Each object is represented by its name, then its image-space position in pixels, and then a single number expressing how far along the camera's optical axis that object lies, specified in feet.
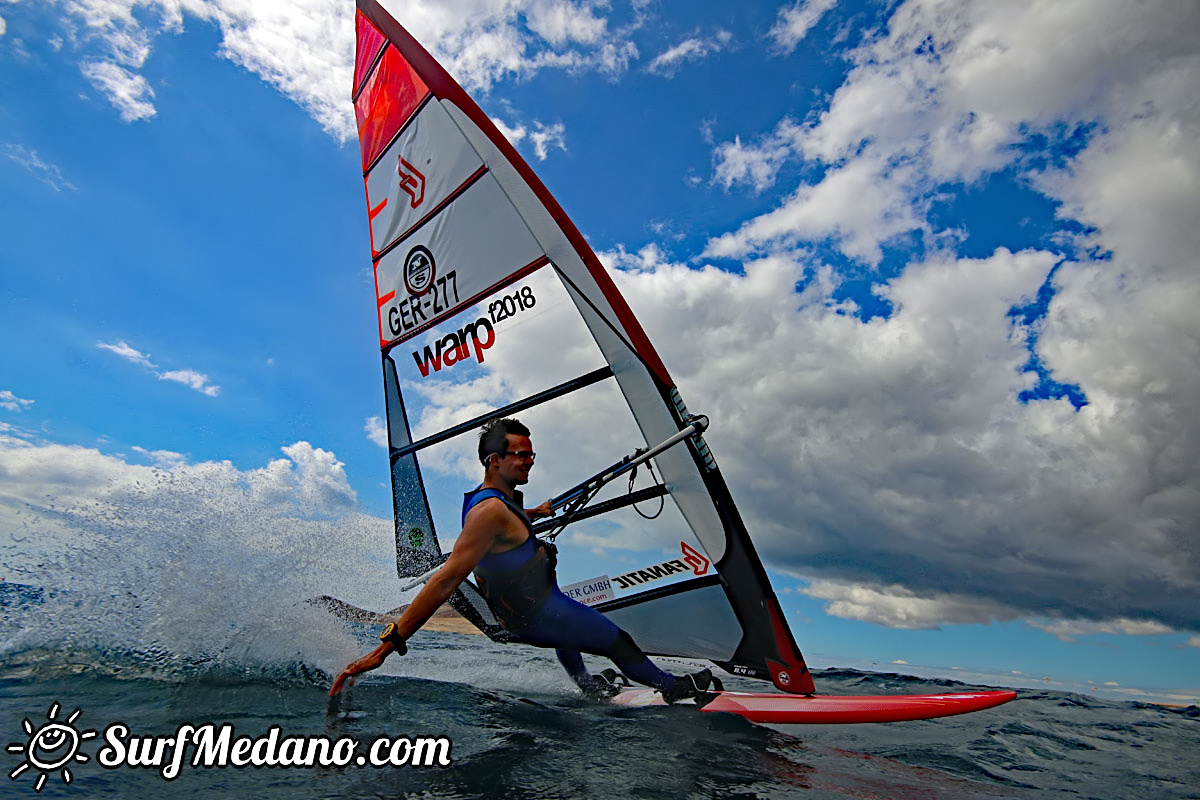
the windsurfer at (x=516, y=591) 7.68
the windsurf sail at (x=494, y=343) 12.59
